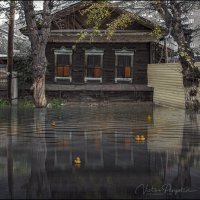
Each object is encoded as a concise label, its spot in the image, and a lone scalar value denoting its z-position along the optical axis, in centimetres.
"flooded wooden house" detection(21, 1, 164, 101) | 2569
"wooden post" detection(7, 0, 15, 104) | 2262
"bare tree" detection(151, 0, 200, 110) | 1515
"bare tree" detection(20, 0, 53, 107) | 1971
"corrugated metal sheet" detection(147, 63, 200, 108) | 2056
